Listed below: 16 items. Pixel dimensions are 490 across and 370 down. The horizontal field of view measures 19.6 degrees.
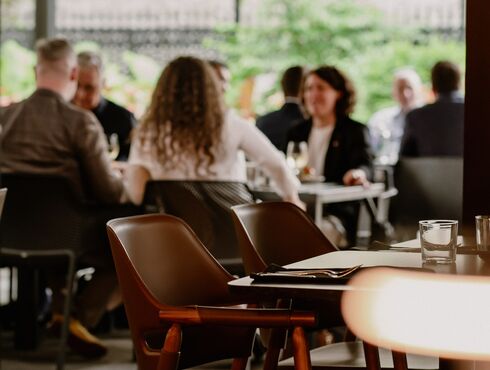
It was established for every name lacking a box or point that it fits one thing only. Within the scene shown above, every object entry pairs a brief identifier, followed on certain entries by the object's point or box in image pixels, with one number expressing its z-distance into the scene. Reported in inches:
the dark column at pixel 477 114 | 147.2
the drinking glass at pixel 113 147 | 288.3
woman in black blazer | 292.3
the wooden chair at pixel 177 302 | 117.7
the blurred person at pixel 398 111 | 387.8
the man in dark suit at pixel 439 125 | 330.6
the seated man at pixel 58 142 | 243.2
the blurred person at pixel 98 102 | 315.4
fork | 114.2
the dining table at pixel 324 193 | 251.4
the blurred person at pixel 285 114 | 339.6
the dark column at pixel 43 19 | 431.4
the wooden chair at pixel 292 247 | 146.7
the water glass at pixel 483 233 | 130.8
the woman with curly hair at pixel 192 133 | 233.3
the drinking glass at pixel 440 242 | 123.2
